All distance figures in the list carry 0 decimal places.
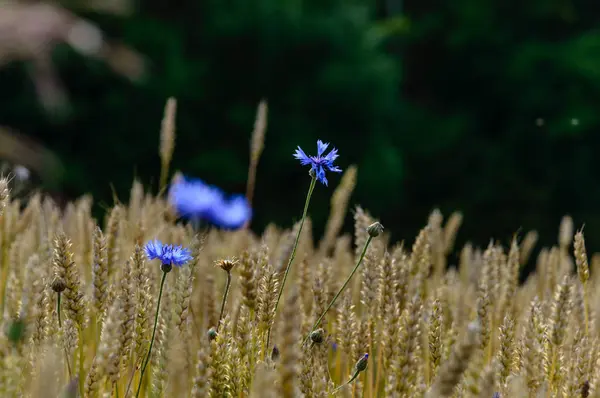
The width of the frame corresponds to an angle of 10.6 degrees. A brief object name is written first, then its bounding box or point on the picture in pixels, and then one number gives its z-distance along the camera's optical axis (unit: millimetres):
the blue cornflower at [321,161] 3214
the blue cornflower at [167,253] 3162
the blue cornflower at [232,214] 3823
